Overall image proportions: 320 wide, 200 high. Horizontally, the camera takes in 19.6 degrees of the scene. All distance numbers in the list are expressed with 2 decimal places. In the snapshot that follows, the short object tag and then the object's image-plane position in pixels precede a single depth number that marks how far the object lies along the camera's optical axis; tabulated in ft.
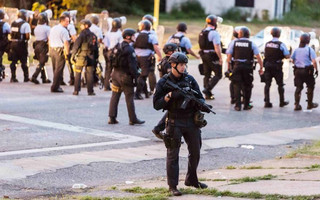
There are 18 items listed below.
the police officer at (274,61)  69.82
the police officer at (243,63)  68.33
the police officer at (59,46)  75.15
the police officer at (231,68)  69.86
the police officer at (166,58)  51.96
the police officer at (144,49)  72.01
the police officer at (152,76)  74.23
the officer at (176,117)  35.19
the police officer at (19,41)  81.00
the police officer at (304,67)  68.64
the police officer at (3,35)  80.12
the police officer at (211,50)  73.46
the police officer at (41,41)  80.43
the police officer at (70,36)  77.00
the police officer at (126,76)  56.65
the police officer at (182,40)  72.02
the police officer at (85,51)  71.57
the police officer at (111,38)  75.15
